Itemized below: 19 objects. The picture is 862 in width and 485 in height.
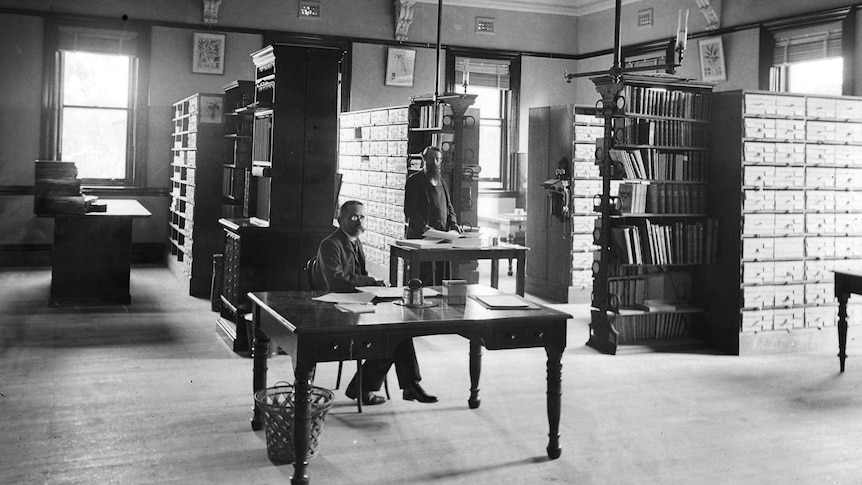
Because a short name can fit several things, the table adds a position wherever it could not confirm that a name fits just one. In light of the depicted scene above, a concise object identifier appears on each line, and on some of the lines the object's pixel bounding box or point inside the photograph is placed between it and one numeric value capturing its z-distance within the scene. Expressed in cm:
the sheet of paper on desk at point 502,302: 432
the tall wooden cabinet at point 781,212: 696
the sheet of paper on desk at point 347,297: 434
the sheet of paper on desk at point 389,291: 454
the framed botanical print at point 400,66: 1264
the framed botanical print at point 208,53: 1166
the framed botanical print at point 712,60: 1082
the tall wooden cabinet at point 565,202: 891
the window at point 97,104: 1120
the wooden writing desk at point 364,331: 370
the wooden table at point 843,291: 613
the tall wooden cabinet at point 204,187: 895
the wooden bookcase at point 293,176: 652
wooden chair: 521
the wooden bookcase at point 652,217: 689
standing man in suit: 750
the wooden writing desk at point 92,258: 832
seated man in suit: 496
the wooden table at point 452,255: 691
